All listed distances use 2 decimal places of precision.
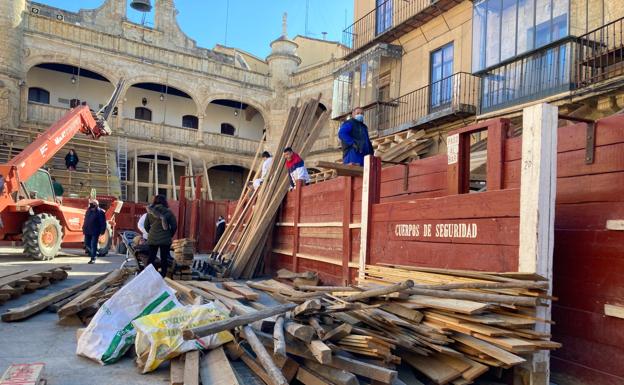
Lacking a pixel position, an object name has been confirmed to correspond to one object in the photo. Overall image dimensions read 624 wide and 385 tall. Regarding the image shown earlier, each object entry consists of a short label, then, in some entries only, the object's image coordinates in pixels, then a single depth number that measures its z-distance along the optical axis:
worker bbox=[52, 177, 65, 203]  17.41
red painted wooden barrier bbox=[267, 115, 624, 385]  3.40
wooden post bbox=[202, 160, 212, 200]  27.31
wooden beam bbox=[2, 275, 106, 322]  5.58
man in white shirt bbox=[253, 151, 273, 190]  10.79
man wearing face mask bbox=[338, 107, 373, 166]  8.05
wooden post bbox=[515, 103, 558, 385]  3.48
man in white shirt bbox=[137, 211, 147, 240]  9.31
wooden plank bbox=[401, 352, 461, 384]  3.35
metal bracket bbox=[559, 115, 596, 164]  3.57
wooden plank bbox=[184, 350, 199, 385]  3.33
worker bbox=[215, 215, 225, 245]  15.13
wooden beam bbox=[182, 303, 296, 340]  3.35
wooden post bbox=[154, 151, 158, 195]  26.60
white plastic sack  4.20
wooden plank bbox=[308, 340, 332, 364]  3.14
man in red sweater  9.56
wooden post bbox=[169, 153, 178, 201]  27.25
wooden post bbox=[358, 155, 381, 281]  5.96
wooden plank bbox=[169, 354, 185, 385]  3.43
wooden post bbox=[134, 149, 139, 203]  25.74
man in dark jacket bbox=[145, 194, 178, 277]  8.08
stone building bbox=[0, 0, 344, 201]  24.16
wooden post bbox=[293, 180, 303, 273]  9.05
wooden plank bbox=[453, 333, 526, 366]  3.07
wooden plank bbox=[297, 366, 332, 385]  3.27
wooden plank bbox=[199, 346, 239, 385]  3.35
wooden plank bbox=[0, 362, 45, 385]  3.15
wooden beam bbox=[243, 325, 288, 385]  3.06
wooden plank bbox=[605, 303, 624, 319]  3.26
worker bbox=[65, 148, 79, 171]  23.36
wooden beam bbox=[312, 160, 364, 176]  6.07
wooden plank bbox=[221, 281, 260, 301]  5.69
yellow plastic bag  3.84
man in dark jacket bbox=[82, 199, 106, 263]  12.71
